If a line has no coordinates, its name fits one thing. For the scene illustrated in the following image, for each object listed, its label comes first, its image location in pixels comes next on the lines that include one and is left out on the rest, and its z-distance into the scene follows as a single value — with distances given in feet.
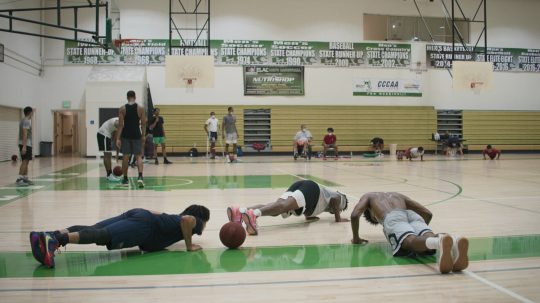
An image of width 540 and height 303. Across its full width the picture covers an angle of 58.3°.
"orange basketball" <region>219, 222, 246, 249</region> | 14.19
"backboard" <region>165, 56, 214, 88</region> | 60.64
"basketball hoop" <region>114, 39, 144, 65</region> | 72.33
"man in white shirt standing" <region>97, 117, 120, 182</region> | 34.81
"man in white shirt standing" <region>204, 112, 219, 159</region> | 61.52
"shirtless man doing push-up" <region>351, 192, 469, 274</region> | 11.46
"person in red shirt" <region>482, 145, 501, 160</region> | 62.95
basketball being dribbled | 35.09
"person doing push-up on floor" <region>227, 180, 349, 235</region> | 16.56
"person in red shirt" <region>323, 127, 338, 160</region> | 69.92
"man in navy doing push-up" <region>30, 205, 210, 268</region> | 12.16
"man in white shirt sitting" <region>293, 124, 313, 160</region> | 66.23
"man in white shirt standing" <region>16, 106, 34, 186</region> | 31.65
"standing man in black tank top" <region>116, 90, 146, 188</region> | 29.73
